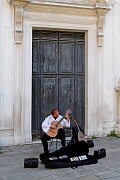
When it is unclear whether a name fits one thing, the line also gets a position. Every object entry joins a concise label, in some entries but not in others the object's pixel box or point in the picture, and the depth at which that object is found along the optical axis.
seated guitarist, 7.20
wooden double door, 9.46
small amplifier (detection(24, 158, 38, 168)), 6.36
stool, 7.99
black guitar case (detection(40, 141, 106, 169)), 6.34
